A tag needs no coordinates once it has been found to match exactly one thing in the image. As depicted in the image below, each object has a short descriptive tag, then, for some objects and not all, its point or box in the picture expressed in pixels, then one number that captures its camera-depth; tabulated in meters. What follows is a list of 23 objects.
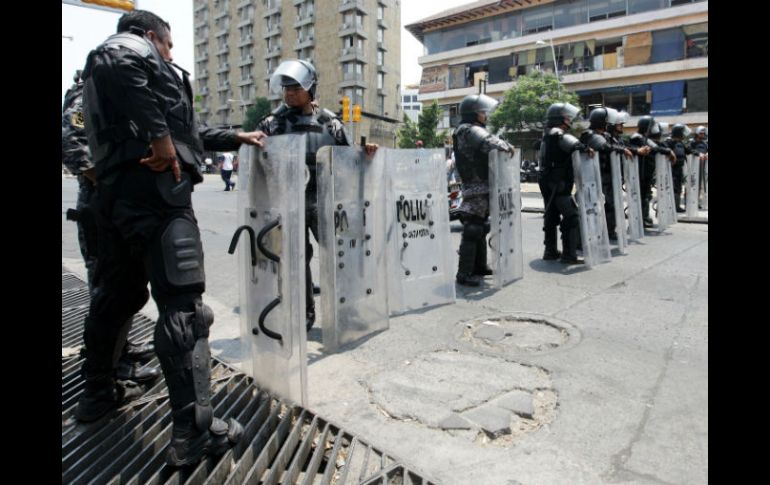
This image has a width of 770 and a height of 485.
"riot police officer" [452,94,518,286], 5.16
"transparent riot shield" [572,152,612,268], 5.99
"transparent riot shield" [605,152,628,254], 6.87
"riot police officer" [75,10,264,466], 2.03
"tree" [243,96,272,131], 59.25
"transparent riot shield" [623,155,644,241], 7.48
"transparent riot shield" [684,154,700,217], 10.64
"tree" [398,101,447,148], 35.28
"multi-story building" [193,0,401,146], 60.38
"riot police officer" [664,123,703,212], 10.63
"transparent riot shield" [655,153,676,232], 8.66
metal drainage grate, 2.02
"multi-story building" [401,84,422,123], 117.50
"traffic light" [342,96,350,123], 16.61
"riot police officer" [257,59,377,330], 3.79
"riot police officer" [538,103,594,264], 6.16
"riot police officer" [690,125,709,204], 11.42
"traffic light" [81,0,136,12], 9.90
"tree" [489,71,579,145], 33.22
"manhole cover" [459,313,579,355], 3.66
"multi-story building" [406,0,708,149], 35.09
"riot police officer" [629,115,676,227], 8.73
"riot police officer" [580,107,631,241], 6.71
